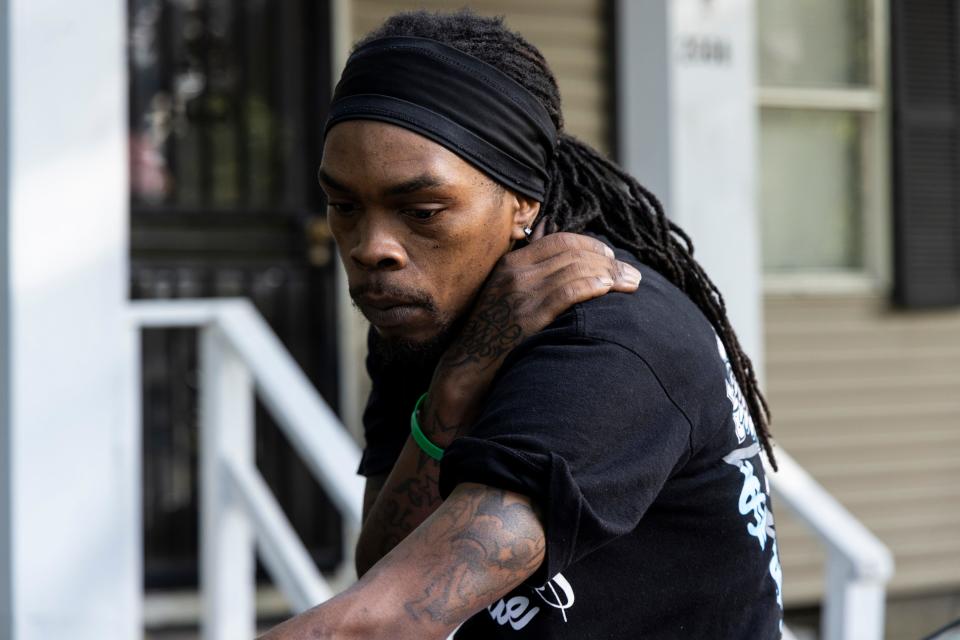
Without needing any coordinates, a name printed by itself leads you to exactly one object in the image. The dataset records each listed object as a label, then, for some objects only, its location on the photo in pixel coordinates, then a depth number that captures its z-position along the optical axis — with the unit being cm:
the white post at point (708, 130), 875
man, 281
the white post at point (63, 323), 603
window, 1240
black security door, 979
